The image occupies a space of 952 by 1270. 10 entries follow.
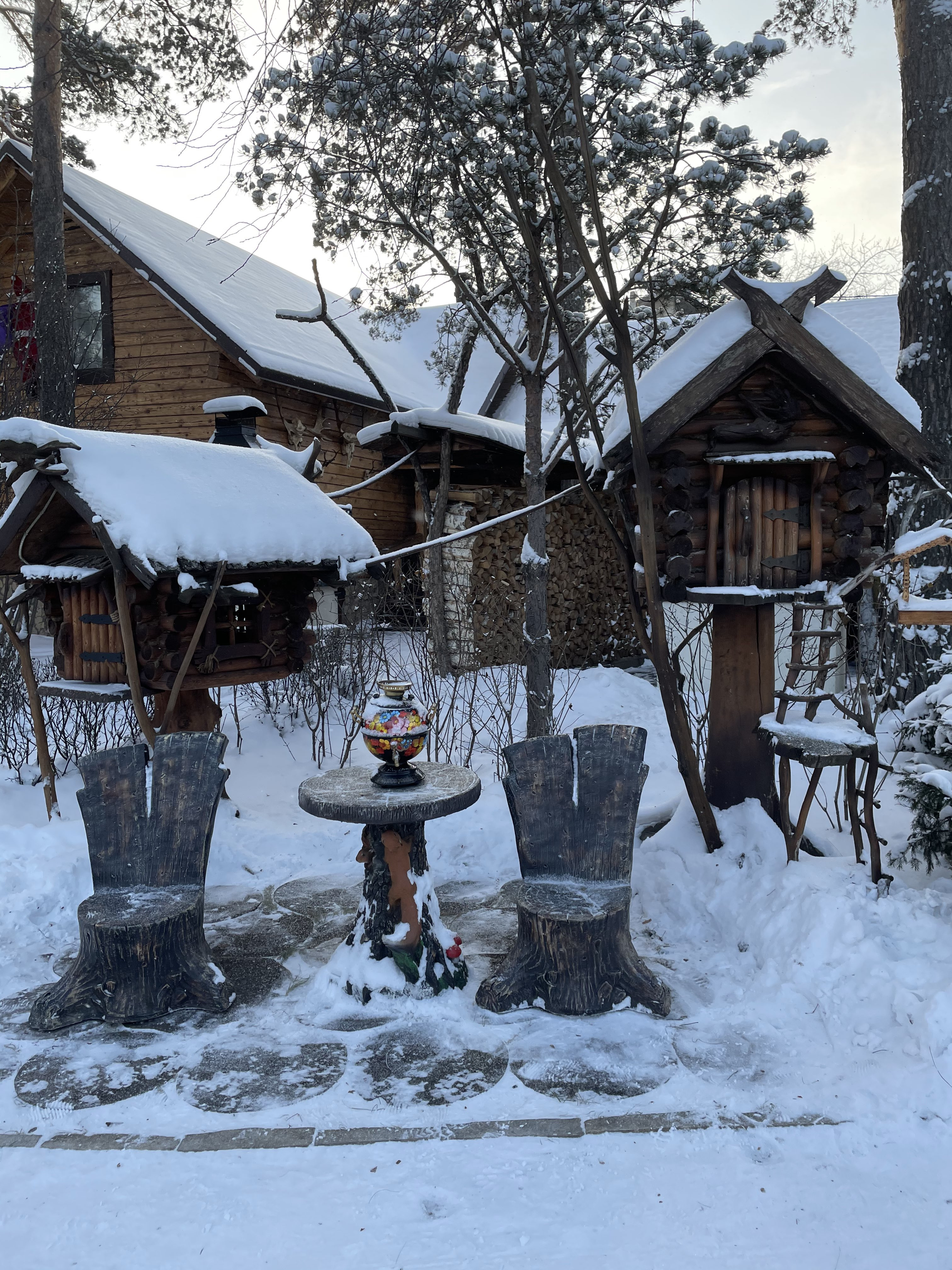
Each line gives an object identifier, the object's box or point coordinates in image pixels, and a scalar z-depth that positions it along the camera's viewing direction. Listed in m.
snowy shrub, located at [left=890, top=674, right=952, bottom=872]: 3.95
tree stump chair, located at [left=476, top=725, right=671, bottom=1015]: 3.63
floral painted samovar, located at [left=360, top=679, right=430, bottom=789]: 3.95
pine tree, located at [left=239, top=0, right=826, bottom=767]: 5.02
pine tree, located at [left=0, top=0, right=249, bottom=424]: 7.79
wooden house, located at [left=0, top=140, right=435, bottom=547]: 10.52
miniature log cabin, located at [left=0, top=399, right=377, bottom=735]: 4.49
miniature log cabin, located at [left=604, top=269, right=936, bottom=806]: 4.29
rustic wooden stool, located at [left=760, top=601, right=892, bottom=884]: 4.03
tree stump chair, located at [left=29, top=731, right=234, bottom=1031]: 3.67
